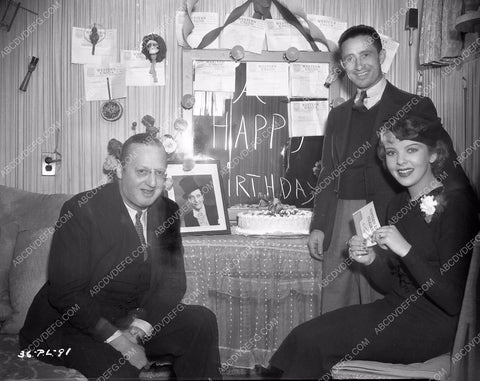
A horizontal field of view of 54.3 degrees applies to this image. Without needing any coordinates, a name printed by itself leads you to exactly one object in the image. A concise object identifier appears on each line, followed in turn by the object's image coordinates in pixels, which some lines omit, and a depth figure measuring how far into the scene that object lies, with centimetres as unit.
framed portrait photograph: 247
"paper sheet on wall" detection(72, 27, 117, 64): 272
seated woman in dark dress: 149
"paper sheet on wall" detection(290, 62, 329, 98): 273
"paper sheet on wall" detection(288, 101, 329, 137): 274
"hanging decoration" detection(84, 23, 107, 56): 269
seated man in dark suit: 161
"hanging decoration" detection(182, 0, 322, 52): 270
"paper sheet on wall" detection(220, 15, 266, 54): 272
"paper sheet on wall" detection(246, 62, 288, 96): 272
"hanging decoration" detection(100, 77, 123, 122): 271
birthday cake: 236
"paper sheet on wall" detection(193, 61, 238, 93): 269
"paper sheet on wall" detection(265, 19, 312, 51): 276
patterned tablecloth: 227
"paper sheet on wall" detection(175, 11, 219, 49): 274
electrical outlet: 273
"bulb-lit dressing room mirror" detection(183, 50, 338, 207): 273
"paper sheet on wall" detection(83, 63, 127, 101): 272
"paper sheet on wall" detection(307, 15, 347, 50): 279
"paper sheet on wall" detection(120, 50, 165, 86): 273
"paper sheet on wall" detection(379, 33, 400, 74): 281
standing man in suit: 207
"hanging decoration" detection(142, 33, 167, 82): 264
